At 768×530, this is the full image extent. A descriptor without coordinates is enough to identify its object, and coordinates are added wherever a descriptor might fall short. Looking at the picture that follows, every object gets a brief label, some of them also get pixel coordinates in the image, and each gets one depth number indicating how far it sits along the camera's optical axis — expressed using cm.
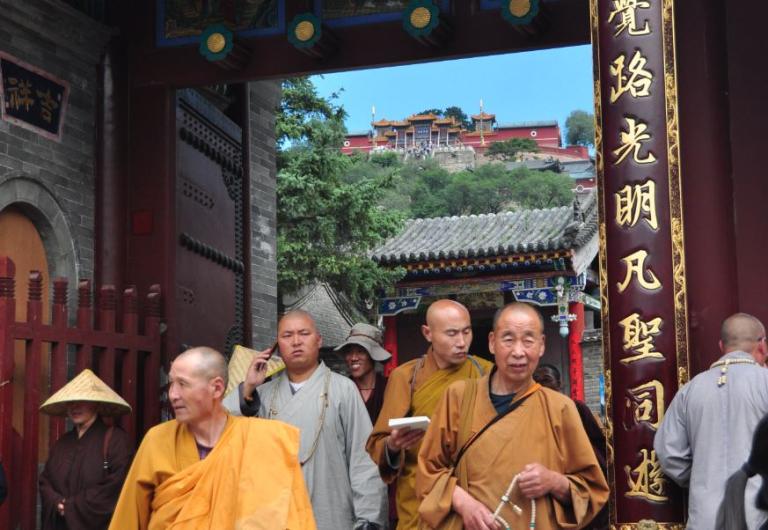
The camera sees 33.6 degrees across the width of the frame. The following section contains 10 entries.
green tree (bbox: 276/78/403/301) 1714
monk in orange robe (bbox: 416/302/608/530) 477
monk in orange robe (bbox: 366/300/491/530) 587
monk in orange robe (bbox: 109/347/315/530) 486
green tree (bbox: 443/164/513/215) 6429
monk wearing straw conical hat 655
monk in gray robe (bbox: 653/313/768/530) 537
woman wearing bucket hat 697
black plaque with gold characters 800
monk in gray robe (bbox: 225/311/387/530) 601
